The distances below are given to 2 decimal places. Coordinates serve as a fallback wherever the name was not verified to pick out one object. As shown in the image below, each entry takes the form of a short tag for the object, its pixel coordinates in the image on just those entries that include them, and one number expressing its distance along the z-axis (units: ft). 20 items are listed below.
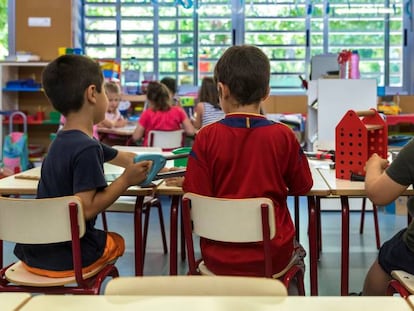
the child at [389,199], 5.30
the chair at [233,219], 5.22
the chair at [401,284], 5.17
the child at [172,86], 17.71
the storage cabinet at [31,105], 19.85
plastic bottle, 14.19
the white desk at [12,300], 2.79
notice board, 20.53
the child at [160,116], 14.20
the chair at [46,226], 5.21
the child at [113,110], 15.23
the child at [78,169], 5.65
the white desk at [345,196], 6.20
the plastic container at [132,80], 20.68
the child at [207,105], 14.05
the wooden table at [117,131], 14.73
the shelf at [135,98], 19.40
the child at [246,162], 5.69
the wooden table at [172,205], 6.35
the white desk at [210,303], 2.76
